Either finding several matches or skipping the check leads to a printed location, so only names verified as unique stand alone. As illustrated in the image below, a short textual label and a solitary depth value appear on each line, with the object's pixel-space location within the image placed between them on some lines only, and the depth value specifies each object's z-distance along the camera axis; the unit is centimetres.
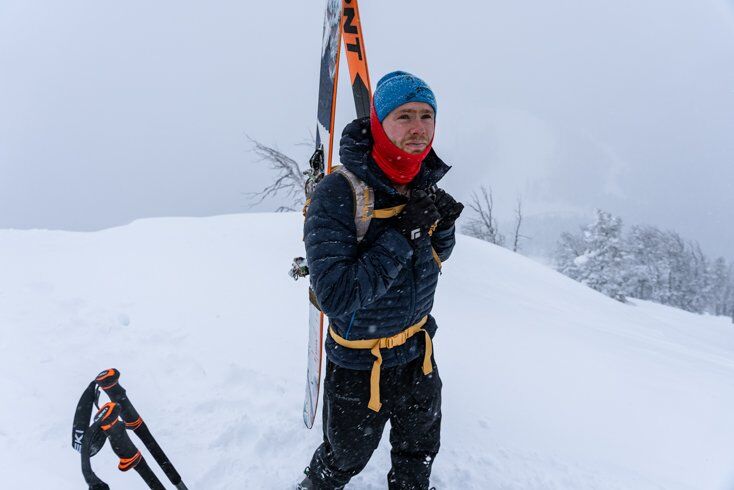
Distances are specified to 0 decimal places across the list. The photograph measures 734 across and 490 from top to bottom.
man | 173
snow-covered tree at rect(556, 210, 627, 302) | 3712
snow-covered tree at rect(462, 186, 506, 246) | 2757
